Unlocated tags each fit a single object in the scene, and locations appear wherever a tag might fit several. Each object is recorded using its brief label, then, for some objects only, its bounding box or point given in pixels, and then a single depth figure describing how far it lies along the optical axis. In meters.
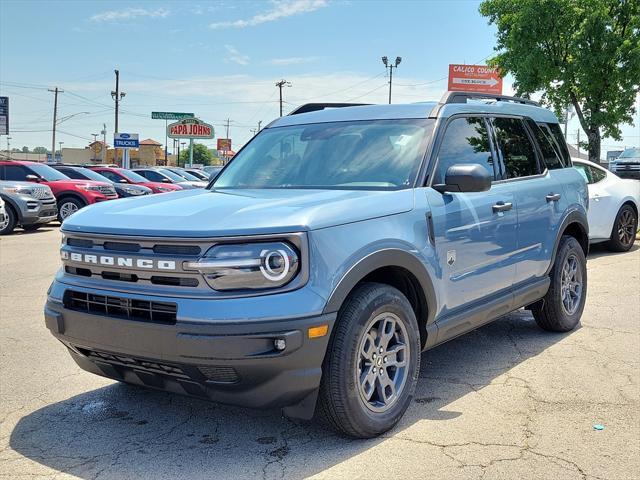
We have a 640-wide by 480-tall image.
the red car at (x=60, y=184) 16.69
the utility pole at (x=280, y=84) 76.56
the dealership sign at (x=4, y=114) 30.59
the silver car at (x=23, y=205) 14.91
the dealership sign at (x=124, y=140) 52.53
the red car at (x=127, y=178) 23.33
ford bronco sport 3.13
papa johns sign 52.38
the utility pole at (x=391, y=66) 58.16
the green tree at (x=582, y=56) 16.62
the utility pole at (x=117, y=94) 61.75
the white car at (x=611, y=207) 10.38
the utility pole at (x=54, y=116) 73.71
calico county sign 46.97
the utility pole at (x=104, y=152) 91.20
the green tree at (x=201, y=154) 149.41
